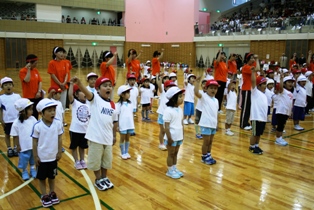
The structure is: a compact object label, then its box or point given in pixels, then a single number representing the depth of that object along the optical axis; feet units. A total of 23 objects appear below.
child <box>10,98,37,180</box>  13.79
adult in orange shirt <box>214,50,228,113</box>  25.18
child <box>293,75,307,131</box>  24.91
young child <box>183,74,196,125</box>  24.63
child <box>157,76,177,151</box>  19.49
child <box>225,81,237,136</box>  23.50
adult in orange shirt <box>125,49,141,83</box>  26.38
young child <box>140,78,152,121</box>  27.68
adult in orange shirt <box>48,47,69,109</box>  19.57
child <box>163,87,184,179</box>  14.28
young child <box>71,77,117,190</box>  12.80
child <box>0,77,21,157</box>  16.83
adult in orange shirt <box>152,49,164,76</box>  32.89
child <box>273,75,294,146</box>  21.06
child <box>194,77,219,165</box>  16.67
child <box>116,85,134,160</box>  17.06
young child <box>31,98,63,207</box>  11.89
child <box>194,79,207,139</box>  22.54
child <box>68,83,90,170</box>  15.61
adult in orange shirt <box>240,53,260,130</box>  22.95
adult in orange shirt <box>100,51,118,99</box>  20.96
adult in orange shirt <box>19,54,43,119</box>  17.74
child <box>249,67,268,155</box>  18.56
